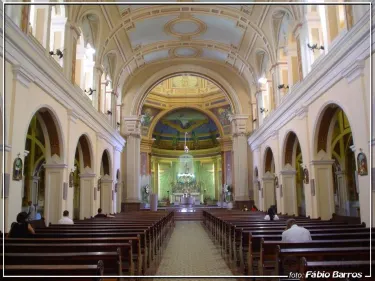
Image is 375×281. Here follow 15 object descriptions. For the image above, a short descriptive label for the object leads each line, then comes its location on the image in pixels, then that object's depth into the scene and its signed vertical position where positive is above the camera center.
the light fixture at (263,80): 16.25 +4.99
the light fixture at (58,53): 9.70 +3.80
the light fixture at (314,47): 10.16 +3.99
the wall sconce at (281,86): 13.52 +3.88
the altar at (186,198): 28.56 -0.48
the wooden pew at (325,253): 4.01 -0.69
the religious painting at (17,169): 7.35 +0.52
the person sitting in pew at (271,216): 10.02 -0.67
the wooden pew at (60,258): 3.74 -0.66
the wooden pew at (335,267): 3.17 -0.66
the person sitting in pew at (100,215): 12.48 -0.73
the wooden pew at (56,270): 3.05 -0.64
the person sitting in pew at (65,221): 8.98 -0.66
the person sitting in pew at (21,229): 5.68 -0.53
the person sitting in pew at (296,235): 5.06 -0.61
